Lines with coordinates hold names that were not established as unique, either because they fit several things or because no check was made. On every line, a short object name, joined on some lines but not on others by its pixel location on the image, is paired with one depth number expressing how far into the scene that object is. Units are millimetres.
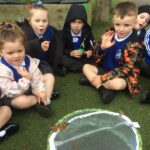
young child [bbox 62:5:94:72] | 2010
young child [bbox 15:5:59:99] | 1775
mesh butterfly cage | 1386
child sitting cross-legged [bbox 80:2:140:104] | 1744
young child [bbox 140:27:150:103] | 1719
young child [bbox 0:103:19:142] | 1458
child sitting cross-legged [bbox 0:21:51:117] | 1533
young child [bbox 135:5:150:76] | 1941
